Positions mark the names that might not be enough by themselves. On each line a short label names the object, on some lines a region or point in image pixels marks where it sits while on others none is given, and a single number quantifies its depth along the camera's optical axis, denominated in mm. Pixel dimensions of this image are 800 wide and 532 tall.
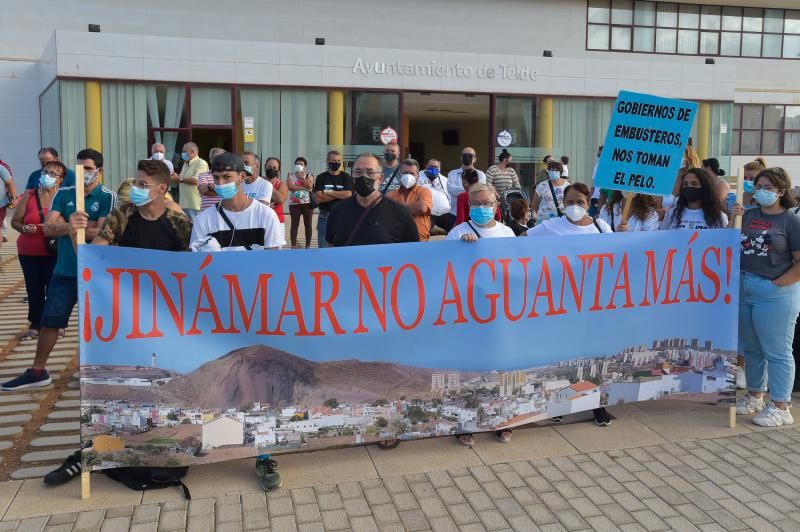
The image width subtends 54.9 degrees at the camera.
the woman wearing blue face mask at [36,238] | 6801
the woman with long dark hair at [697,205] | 5789
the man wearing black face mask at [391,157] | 9922
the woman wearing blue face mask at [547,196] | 11188
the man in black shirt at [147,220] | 4836
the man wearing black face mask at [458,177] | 11195
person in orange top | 7688
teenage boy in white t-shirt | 4789
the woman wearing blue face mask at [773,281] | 5371
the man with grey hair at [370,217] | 5488
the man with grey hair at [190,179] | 12648
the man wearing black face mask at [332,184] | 10984
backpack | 4375
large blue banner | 4285
